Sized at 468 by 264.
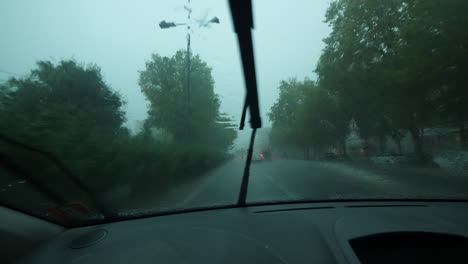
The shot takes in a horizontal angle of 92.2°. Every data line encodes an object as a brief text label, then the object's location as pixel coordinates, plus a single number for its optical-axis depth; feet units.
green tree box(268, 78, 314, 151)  79.46
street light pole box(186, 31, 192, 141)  43.64
